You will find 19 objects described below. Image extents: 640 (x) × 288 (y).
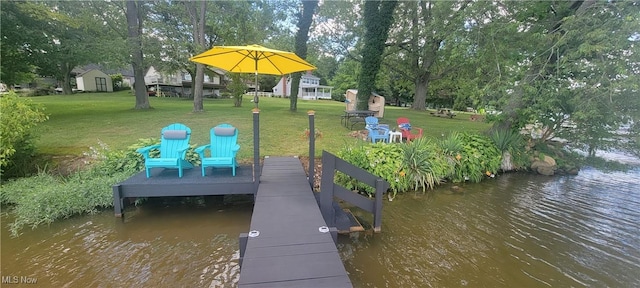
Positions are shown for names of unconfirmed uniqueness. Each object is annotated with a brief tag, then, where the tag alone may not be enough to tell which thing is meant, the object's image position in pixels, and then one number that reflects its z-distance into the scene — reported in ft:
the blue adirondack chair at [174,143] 15.88
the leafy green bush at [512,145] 24.16
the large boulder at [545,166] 24.31
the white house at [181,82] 109.91
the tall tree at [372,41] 38.65
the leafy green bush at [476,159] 21.33
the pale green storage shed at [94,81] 102.83
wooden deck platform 13.30
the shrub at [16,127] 14.15
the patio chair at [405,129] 25.37
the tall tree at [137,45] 42.22
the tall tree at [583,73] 16.75
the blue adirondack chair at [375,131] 25.22
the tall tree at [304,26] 45.14
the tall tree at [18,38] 27.99
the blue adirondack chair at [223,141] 16.57
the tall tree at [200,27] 39.63
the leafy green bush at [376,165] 17.85
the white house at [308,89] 135.74
